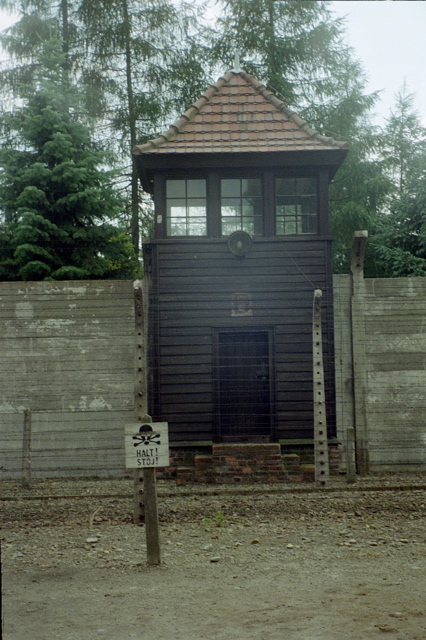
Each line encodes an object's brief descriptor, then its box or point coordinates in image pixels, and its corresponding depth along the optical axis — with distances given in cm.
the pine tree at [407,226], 1581
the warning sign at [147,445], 668
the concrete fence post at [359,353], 1102
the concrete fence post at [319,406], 977
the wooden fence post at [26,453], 1013
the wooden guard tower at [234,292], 1134
